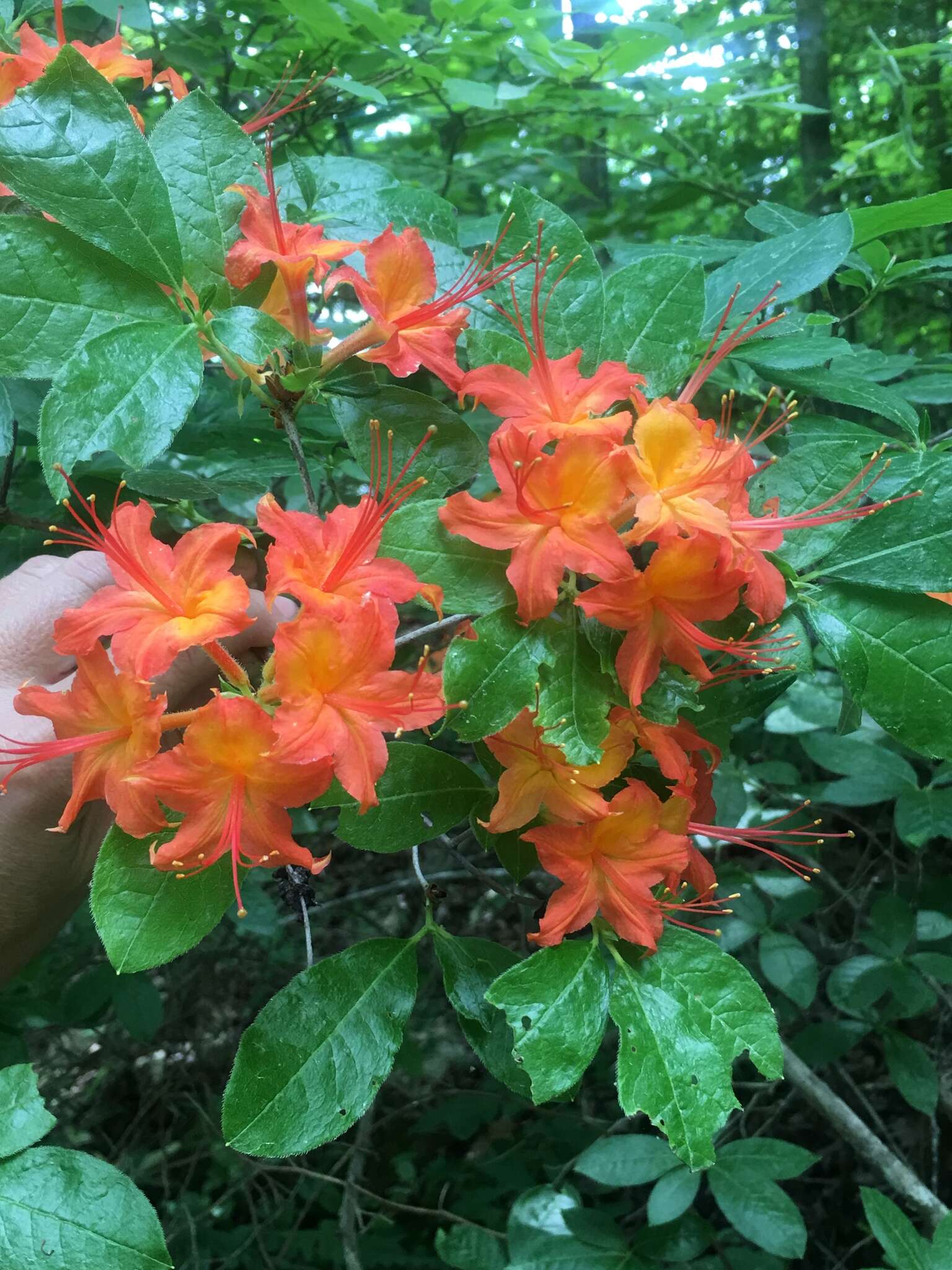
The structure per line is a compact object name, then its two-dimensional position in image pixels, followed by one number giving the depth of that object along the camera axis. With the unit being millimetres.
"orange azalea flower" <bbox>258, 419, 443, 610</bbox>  241
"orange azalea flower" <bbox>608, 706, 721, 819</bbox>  264
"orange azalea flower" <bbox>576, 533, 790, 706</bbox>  241
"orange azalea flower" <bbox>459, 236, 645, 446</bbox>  267
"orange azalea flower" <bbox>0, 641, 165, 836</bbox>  236
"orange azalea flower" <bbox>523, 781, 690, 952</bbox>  269
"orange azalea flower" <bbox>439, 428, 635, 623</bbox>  242
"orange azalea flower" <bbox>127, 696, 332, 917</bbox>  230
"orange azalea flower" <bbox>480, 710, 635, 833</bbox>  262
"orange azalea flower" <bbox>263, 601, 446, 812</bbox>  229
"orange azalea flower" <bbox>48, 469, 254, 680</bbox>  239
